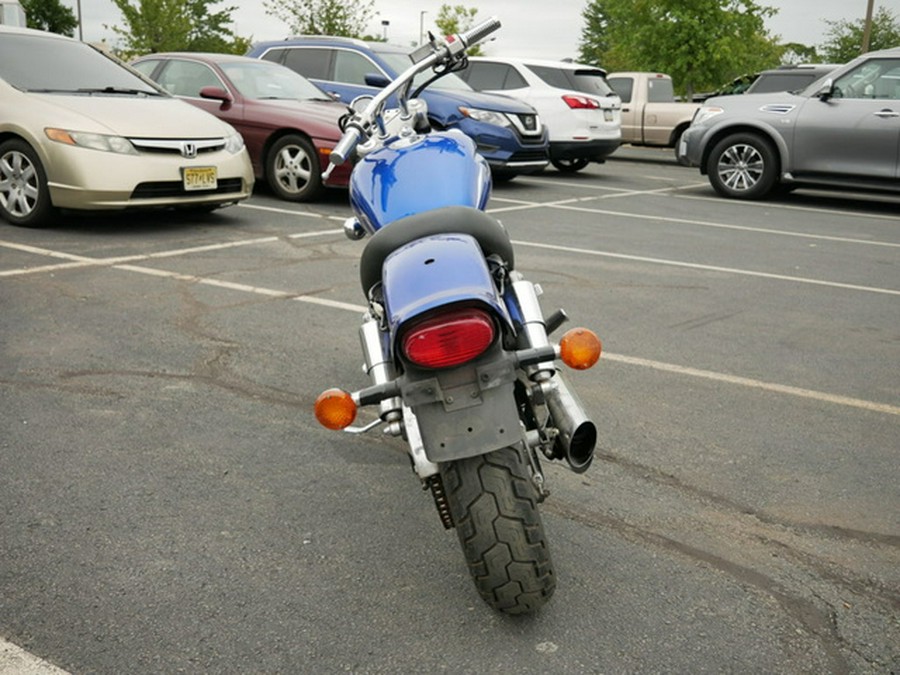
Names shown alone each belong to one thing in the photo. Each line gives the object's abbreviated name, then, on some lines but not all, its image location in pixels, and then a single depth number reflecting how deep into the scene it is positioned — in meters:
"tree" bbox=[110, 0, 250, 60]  44.72
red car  10.48
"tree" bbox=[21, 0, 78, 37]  72.56
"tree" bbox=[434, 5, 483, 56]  51.83
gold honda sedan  7.94
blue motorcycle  2.52
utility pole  31.66
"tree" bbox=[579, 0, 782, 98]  27.06
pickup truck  20.58
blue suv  12.42
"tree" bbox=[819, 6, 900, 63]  41.25
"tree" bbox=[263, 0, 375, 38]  37.75
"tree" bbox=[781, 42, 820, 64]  54.66
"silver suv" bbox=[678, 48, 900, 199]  11.78
